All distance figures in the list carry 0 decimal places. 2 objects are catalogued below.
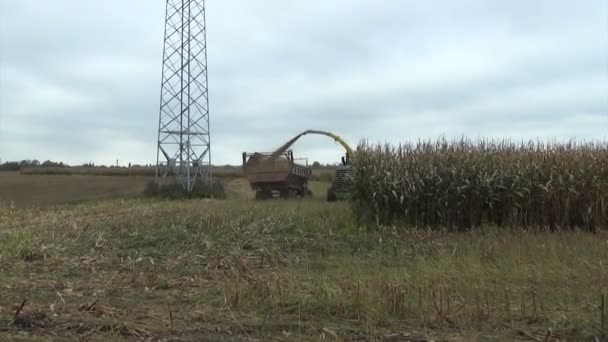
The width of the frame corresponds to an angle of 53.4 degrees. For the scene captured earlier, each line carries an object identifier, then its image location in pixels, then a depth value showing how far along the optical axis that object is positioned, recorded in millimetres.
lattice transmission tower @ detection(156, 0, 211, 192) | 35656
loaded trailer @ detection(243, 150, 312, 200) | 28594
